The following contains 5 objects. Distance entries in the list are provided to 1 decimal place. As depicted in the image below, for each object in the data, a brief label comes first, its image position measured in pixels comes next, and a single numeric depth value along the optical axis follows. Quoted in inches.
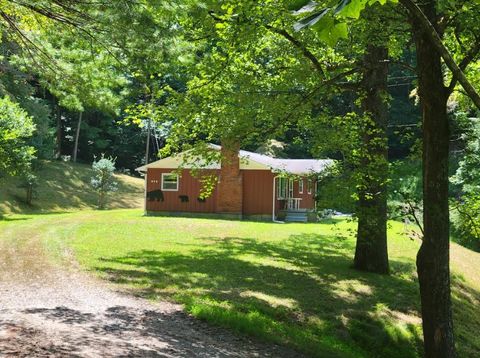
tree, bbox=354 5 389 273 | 415.8
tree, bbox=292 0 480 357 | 282.4
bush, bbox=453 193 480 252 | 364.2
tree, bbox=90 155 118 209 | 1423.5
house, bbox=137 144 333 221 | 1139.3
